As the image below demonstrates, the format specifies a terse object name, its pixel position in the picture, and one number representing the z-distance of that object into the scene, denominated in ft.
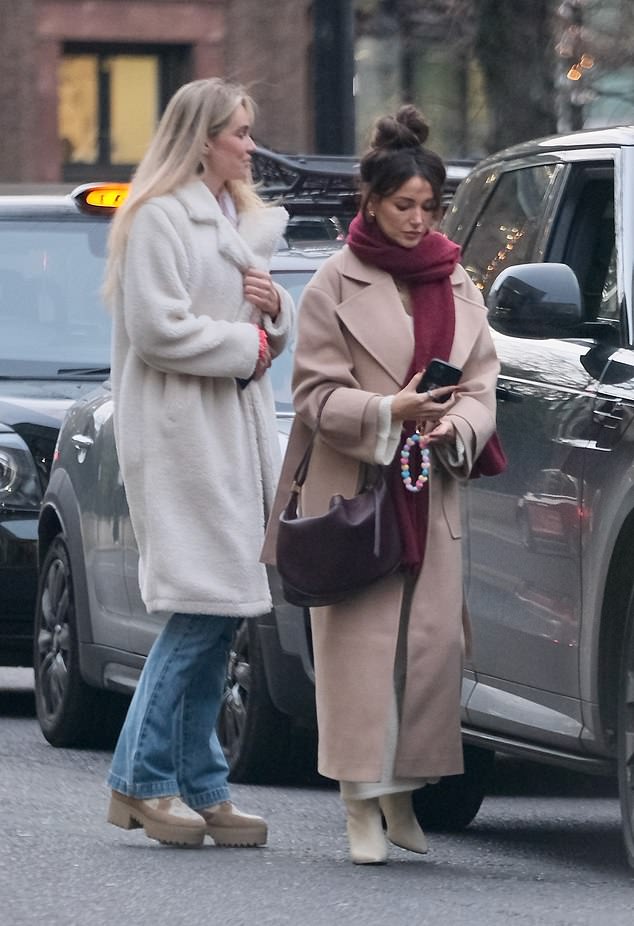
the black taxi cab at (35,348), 60.64
